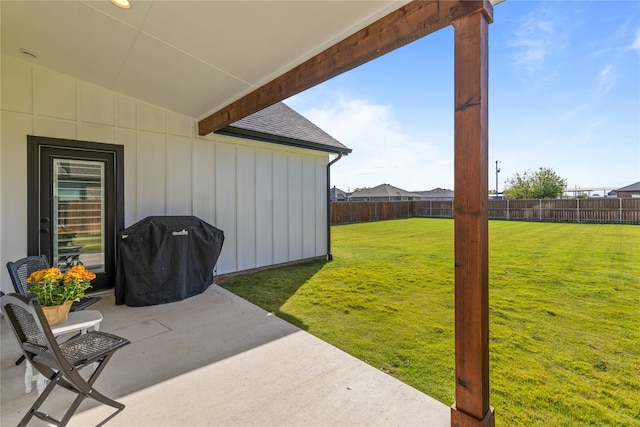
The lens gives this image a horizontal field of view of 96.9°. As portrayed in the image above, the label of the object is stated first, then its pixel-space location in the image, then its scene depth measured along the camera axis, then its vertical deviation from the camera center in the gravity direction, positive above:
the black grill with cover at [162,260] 3.83 -0.64
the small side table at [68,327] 2.00 -0.80
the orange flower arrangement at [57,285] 1.99 -0.50
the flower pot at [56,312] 1.98 -0.69
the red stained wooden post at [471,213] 1.61 +0.00
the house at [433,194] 40.00 +2.80
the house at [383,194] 34.28 +2.32
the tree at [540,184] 24.75 +2.53
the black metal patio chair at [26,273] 2.41 -0.51
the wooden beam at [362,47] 1.88 +1.37
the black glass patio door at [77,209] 3.81 +0.10
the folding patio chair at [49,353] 1.53 -0.86
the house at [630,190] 28.35 +2.13
